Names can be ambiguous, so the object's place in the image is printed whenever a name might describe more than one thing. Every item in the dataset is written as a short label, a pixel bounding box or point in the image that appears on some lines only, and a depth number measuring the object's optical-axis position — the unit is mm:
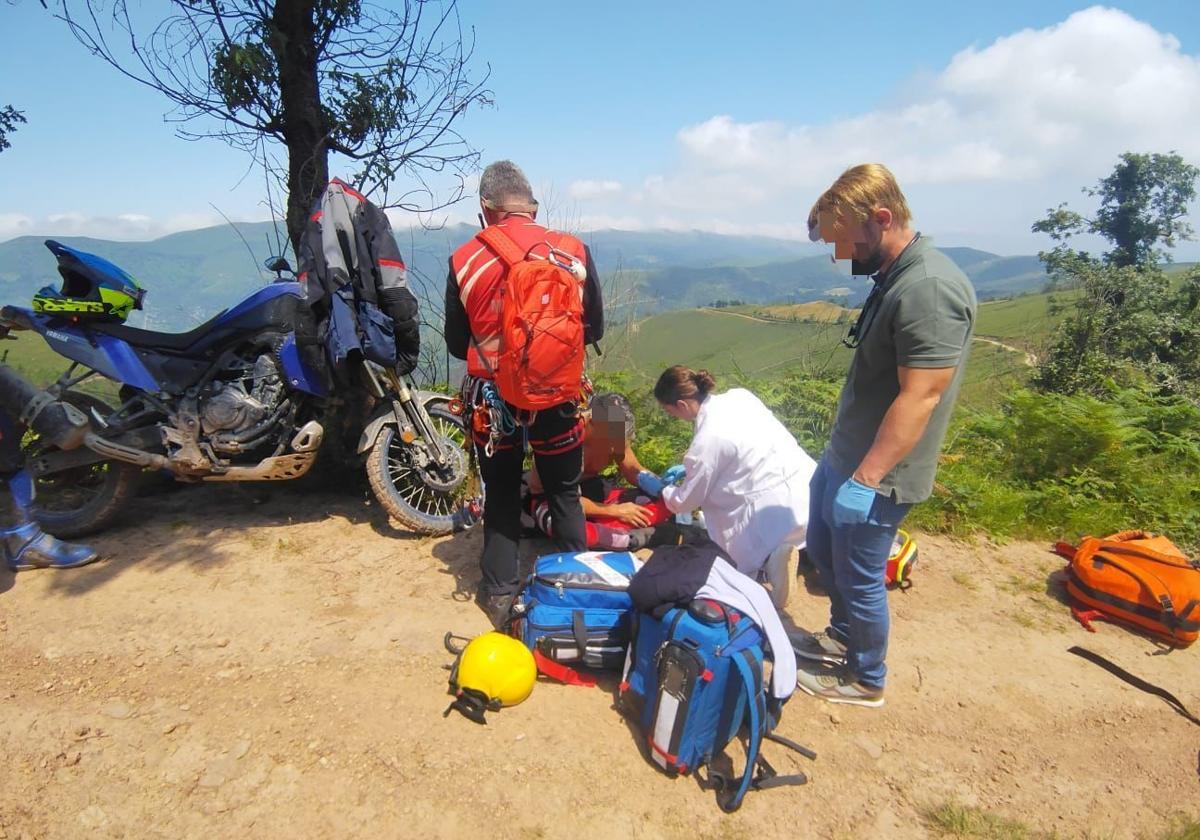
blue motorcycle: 3645
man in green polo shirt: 2273
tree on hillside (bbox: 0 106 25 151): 4660
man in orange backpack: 2766
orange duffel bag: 3570
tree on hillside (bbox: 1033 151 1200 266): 24234
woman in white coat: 3234
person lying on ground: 3848
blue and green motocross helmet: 3582
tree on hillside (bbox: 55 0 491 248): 4418
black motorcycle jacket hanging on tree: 3623
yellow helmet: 2670
